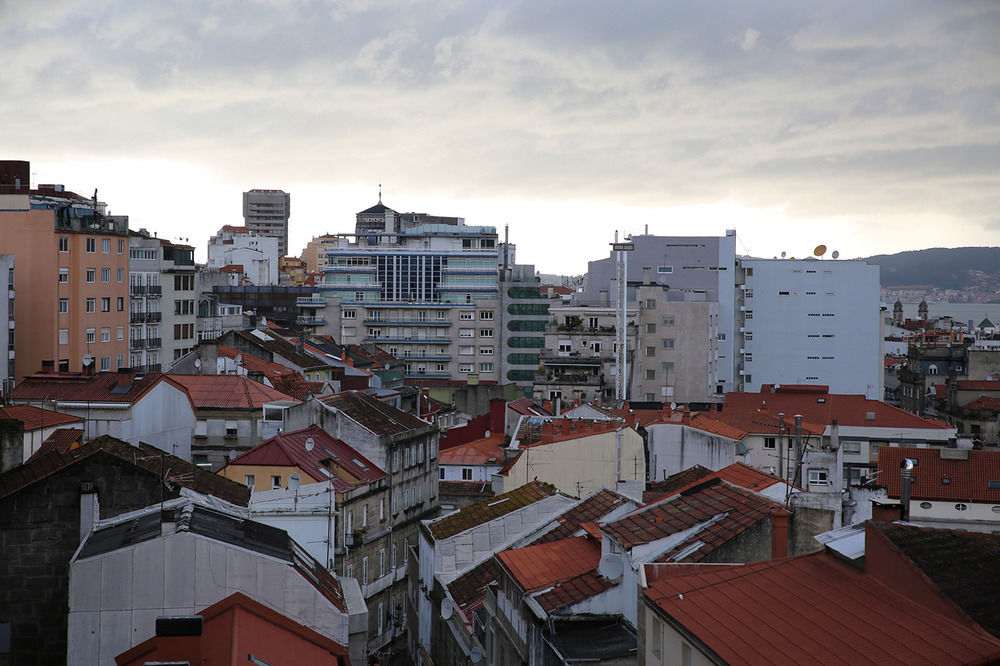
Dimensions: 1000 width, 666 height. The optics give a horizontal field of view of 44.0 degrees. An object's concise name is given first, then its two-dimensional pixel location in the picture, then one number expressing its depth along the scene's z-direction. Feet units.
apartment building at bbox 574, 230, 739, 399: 409.90
